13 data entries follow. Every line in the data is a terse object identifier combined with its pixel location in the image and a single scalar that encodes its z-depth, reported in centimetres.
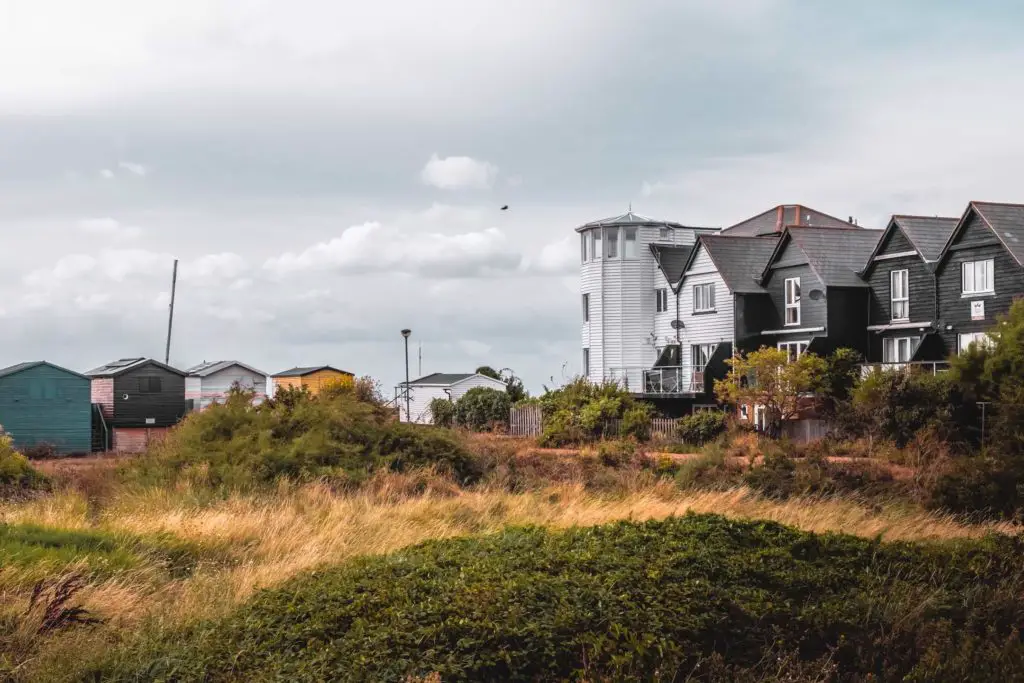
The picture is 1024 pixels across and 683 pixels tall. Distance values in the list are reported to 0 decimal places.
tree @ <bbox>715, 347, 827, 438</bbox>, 3844
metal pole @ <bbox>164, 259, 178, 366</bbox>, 7694
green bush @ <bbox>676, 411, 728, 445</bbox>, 3822
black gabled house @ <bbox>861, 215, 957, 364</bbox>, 4059
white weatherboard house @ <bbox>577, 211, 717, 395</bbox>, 5228
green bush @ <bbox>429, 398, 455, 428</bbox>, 4988
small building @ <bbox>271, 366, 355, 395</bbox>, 5897
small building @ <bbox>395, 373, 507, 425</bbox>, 5606
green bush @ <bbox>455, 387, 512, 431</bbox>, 4778
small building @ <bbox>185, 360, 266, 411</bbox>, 5750
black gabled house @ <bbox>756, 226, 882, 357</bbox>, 4353
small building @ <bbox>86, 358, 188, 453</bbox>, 5284
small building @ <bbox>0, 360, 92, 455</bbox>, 4922
